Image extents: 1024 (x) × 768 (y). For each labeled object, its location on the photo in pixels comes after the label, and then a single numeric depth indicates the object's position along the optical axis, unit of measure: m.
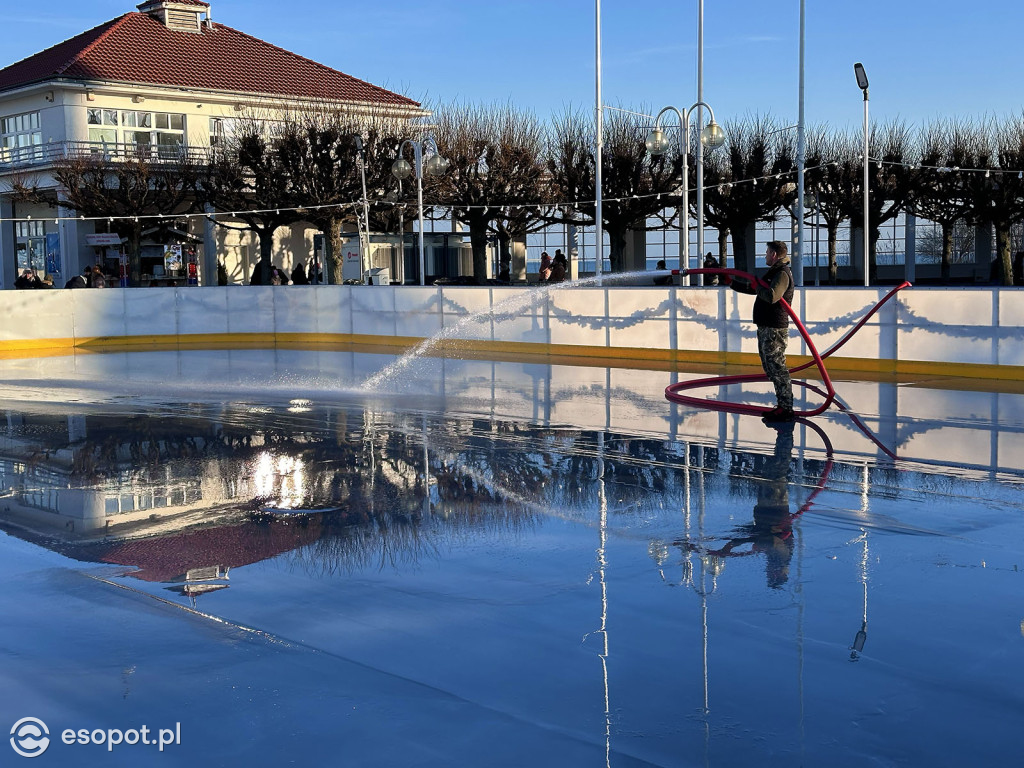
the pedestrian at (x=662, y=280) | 38.47
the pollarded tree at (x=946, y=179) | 45.91
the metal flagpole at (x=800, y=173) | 28.94
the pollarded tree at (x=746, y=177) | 47.75
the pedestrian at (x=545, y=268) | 29.47
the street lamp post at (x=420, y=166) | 24.45
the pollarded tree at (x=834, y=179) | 48.03
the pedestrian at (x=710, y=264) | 33.00
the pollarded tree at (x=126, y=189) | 42.84
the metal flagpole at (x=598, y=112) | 27.37
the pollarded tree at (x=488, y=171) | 46.22
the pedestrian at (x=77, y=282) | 30.48
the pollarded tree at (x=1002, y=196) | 44.41
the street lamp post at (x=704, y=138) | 23.42
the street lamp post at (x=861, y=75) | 25.62
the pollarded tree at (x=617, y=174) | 46.97
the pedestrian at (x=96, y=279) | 31.52
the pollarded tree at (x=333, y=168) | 44.25
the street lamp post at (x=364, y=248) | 30.22
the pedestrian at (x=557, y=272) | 29.22
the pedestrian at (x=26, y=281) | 29.12
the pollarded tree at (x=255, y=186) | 44.34
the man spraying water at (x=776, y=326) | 12.62
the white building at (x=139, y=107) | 46.69
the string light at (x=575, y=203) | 43.06
